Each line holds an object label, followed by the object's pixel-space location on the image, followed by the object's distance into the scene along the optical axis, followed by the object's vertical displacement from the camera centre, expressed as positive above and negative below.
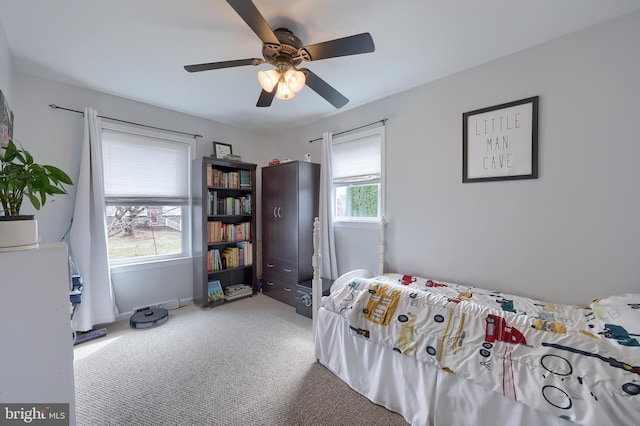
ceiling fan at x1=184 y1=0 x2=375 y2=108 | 1.37 +0.92
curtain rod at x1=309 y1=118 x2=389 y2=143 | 2.80 +0.97
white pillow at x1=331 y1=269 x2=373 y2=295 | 2.06 -0.61
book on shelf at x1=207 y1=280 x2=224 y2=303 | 3.21 -1.06
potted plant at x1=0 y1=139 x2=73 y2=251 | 0.97 +0.08
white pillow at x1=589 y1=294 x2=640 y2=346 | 1.15 -0.57
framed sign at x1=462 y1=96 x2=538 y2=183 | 1.97 +0.54
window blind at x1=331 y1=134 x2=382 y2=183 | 2.95 +0.60
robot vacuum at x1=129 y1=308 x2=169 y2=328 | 2.60 -1.15
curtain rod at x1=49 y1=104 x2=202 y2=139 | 2.43 +0.98
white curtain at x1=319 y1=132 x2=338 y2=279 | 3.23 -0.08
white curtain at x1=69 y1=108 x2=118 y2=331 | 2.43 -0.27
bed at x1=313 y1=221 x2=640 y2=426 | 1.03 -0.74
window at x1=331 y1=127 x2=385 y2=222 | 2.93 +0.41
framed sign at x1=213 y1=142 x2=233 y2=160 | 3.43 +0.82
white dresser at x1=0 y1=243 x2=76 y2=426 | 0.93 -0.46
